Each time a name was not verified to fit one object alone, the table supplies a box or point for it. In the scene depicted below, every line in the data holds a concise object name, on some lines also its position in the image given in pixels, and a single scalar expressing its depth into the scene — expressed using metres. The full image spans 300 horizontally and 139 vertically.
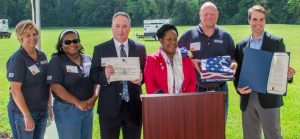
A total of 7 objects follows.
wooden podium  3.92
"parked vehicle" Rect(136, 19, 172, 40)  48.30
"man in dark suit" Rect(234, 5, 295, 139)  5.25
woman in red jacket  4.51
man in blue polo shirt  5.56
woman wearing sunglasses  4.80
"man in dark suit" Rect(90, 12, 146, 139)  4.77
